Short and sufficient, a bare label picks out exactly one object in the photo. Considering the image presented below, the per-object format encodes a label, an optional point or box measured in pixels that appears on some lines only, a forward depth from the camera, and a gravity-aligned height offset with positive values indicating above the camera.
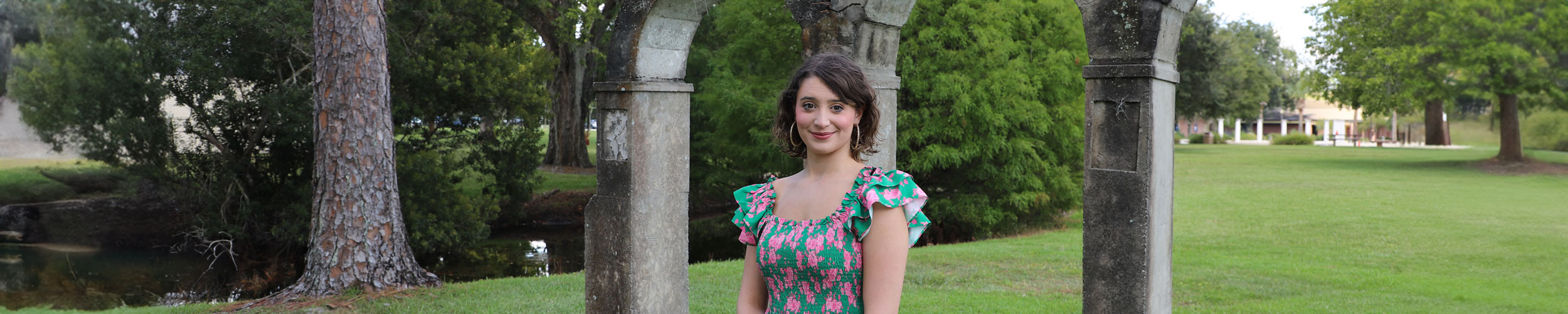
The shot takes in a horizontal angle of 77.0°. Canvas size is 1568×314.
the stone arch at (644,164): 4.98 -0.12
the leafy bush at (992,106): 13.42 +0.48
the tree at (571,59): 15.72 +1.67
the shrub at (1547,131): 31.44 +0.31
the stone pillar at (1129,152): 3.47 -0.04
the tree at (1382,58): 22.17 +1.95
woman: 2.13 -0.17
